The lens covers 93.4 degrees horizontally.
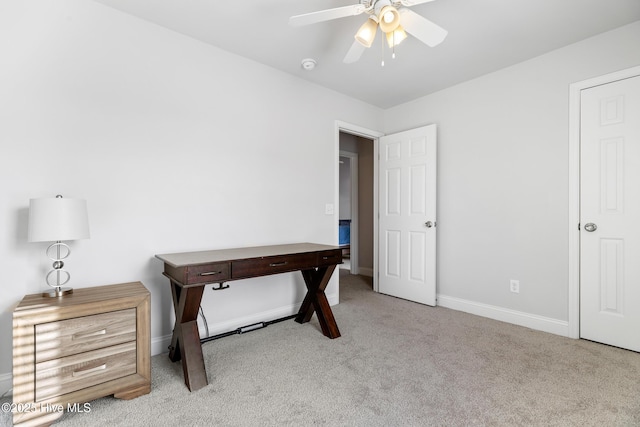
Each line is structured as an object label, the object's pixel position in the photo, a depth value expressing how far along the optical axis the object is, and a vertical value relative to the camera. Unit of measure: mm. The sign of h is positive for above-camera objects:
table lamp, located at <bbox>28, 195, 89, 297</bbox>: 1580 -52
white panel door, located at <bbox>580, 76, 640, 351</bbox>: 2254 -19
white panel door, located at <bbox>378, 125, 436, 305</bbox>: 3408 -40
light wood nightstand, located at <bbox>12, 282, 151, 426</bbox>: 1420 -713
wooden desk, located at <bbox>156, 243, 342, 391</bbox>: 1805 -418
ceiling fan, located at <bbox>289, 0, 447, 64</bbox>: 1681 +1105
